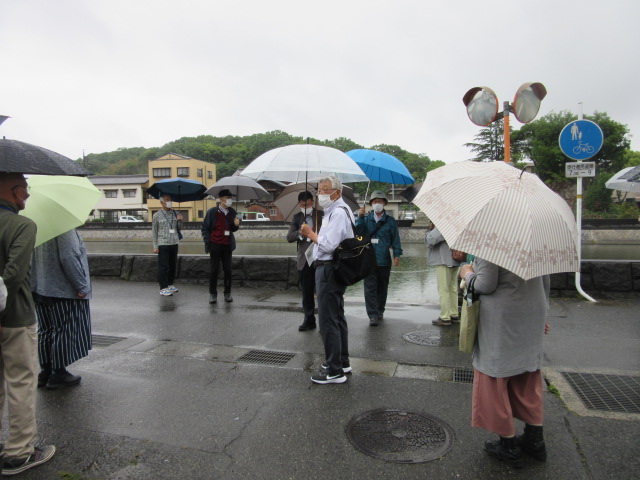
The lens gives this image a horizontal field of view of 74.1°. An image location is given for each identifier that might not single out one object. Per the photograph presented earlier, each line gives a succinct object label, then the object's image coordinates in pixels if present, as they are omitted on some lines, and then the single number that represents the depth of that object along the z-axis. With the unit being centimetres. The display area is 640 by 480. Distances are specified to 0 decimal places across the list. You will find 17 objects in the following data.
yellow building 5547
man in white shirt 385
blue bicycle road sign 716
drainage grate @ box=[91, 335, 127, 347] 533
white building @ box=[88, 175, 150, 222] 5559
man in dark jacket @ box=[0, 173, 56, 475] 260
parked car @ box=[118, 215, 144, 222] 5028
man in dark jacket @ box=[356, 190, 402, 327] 607
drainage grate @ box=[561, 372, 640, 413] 349
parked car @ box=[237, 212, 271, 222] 4888
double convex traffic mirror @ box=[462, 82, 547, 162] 579
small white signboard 731
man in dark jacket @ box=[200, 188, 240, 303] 746
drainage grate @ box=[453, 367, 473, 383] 407
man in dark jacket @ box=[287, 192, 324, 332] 578
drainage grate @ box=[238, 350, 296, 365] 465
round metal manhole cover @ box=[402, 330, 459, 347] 521
